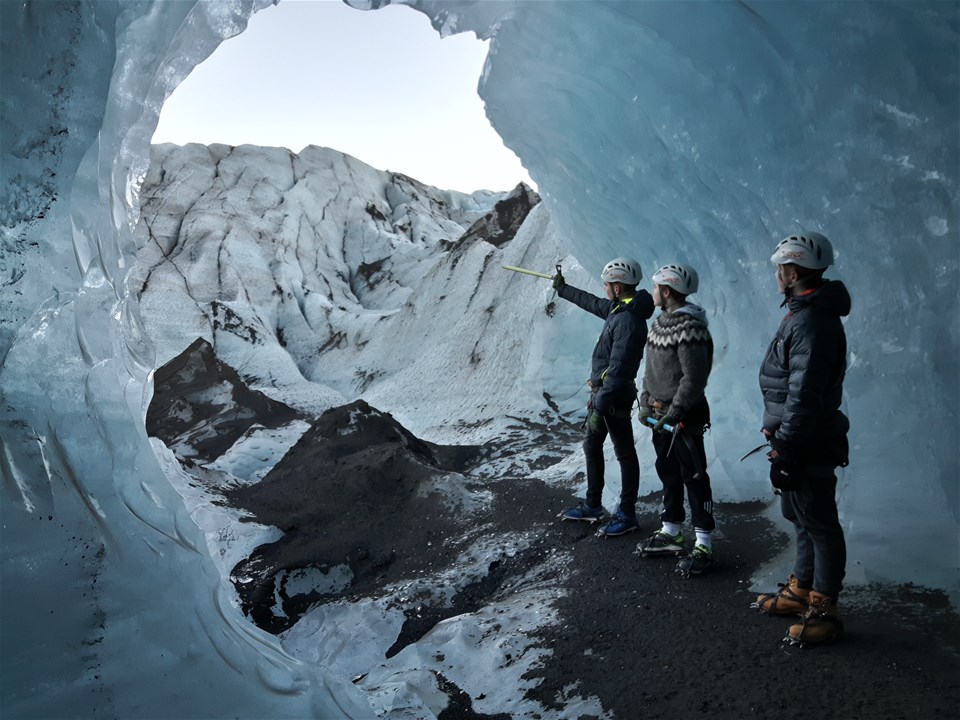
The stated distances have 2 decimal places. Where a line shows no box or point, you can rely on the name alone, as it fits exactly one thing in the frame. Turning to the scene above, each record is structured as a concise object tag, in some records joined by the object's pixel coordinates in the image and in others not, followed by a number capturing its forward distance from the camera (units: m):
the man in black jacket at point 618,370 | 4.52
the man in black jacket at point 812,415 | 2.89
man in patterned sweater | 3.91
